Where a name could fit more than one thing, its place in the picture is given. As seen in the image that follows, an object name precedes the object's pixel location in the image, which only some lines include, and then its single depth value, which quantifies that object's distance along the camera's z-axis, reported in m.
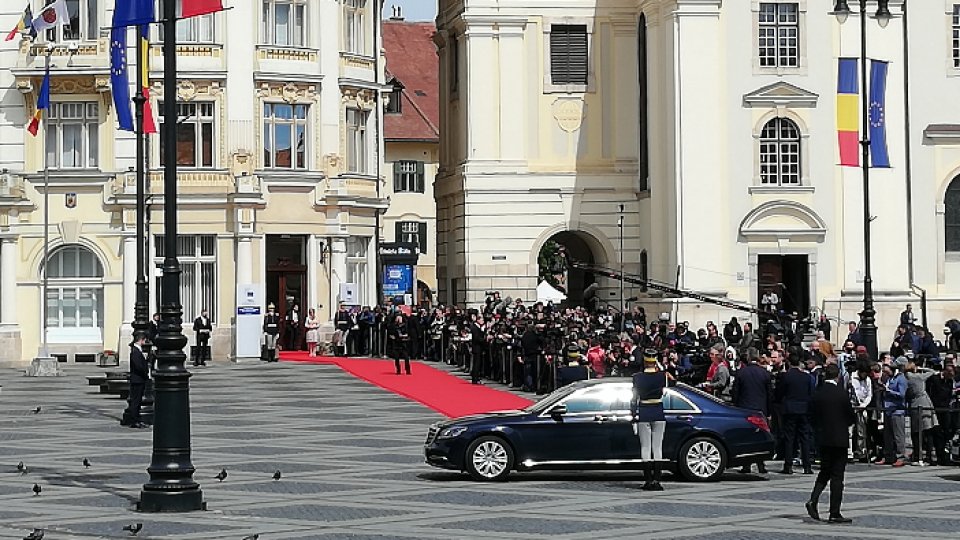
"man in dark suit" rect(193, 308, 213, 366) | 55.41
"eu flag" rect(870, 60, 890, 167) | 44.88
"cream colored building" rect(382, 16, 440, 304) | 92.38
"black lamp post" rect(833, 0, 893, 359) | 39.53
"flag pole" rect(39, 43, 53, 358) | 54.22
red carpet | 38.38
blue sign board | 78.47
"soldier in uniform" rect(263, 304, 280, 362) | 56.31
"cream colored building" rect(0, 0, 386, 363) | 57.75
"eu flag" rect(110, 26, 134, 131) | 43.59
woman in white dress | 58.97
